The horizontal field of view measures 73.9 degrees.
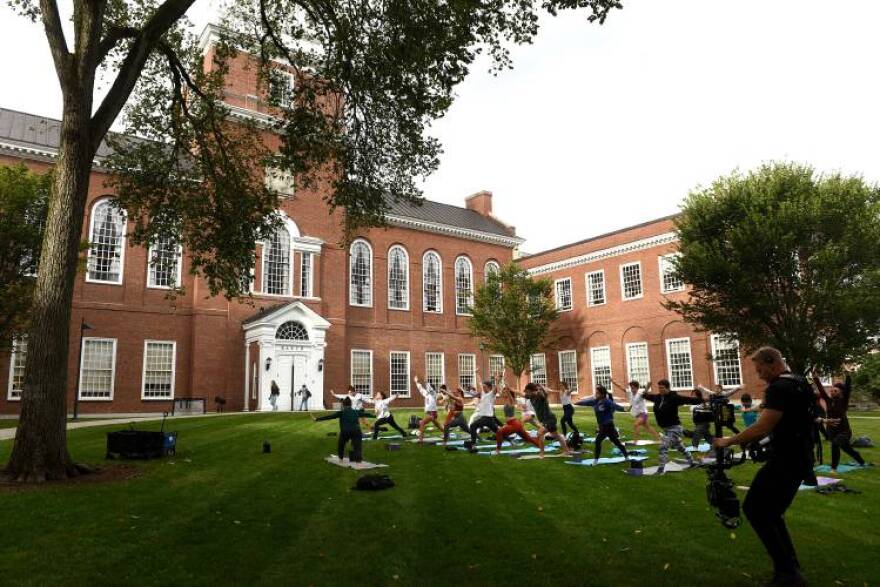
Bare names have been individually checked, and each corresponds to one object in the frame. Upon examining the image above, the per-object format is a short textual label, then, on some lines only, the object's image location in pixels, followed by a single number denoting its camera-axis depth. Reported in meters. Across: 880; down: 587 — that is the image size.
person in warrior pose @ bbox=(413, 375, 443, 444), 16.08
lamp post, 24.44
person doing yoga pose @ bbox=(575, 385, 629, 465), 12.05
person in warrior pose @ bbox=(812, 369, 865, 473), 10.79
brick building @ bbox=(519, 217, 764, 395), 33.31
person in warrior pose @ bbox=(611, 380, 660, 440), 14.08
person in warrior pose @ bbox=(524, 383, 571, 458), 13.62
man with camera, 4.68
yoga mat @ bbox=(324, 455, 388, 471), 11.62
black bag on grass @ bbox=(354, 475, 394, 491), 9.28
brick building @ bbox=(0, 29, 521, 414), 28.30
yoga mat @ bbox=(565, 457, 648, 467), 12.05
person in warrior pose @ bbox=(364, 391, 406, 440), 17.39
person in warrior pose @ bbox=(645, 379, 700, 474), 11.01
